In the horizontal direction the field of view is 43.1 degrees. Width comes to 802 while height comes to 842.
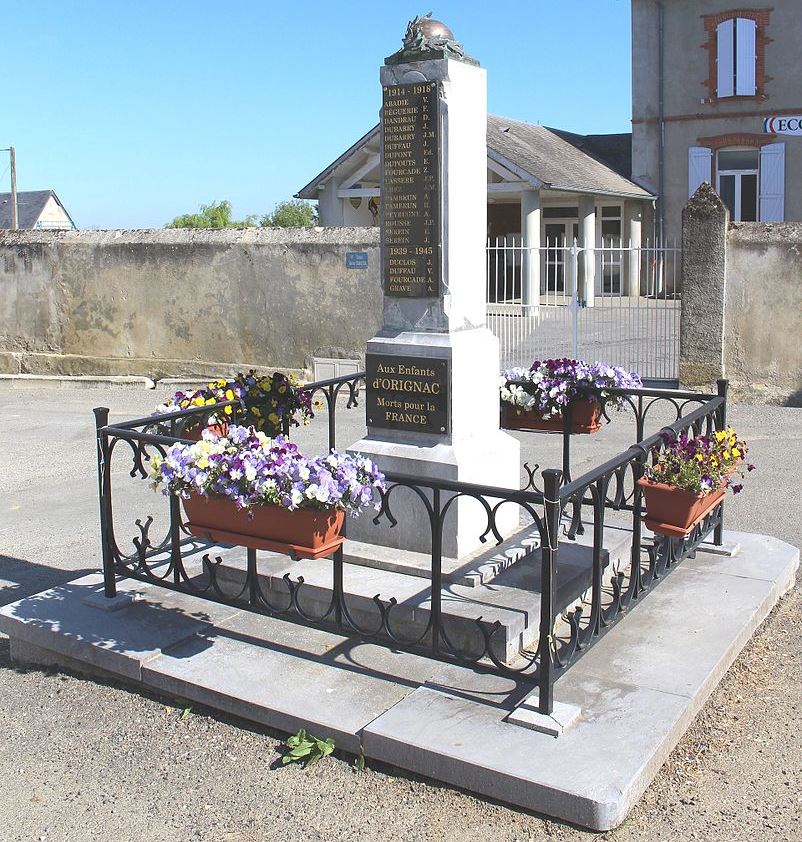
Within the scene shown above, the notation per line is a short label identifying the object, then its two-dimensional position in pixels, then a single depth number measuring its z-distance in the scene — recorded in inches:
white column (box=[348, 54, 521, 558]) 205.2
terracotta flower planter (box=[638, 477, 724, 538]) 185.5
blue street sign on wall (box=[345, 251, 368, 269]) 505.7
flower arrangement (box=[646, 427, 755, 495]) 185.3
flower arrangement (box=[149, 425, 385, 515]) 160.9
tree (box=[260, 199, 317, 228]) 2154.3
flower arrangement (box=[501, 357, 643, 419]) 248.2
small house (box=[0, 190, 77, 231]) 1637.6
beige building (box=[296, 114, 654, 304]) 823.7
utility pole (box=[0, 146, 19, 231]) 1317.9
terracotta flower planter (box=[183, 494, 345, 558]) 163.6
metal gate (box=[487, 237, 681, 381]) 559.5
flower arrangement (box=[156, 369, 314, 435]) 244.1
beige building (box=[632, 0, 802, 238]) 901.2
